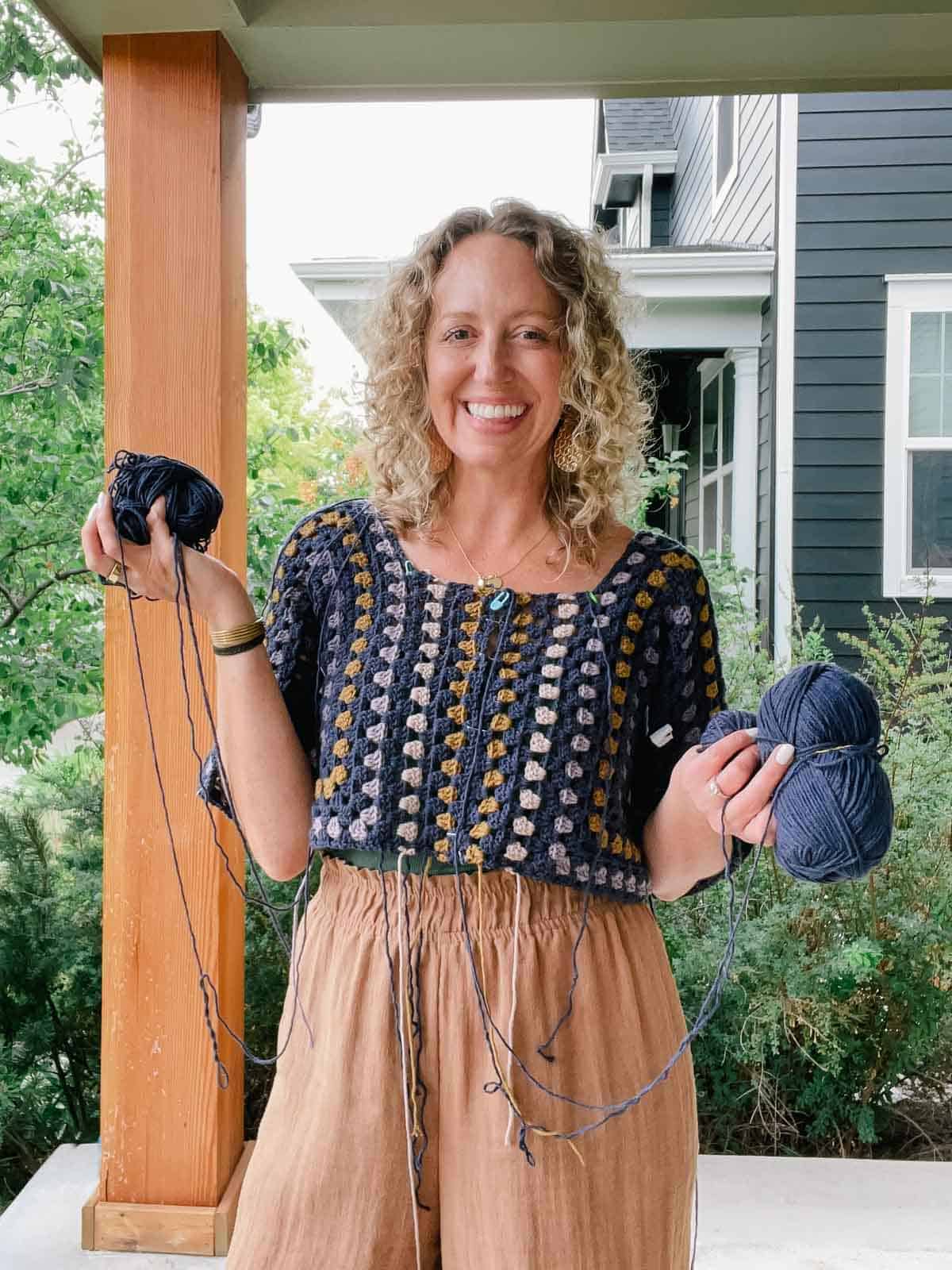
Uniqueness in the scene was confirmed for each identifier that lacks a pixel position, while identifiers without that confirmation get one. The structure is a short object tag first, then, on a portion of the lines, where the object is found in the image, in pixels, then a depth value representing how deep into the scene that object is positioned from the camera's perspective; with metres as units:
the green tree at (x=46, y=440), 3.45
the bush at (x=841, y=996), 2.81
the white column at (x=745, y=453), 5.53
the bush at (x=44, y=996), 2.84
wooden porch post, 2.03
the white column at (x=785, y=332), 5.22
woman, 1.08
